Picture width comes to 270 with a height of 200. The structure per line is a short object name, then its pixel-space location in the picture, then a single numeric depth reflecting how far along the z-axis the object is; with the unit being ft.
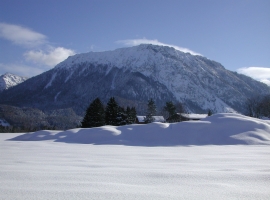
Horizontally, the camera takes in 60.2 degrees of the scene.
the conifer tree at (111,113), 134.51
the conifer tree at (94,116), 124.94
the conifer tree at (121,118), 134.62
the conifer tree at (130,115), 145.95
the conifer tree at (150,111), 200.05
